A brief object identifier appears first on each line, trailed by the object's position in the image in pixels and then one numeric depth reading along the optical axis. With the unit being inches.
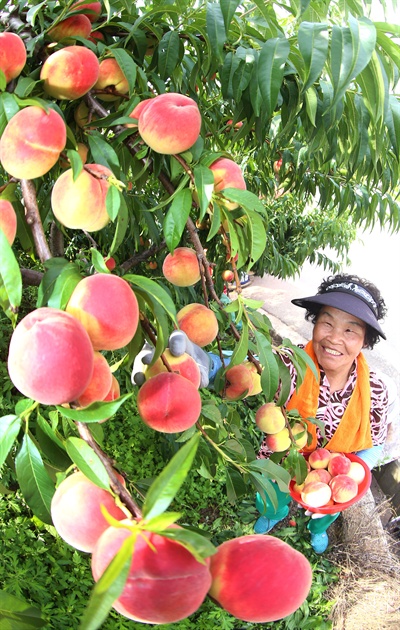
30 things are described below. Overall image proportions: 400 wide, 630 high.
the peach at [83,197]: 23.0
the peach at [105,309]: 19.4
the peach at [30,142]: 21.8
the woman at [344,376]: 68.2
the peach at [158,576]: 14.1
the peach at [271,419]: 46.1
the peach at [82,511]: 17.4
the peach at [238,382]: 39.2
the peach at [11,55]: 24.2
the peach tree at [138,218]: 16.3
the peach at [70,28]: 28.2
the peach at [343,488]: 65.4
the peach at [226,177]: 27.5
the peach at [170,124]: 24.8
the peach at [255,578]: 16.0
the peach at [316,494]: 65.5
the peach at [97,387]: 20.6
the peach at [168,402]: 24.3
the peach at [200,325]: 34.6
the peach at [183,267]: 34.2
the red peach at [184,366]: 30.3
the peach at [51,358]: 17.3
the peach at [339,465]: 69.2
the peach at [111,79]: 29.3
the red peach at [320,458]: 70.2
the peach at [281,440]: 48.3
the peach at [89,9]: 27.9
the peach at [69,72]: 25.3
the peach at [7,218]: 22.0
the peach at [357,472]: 71.4
